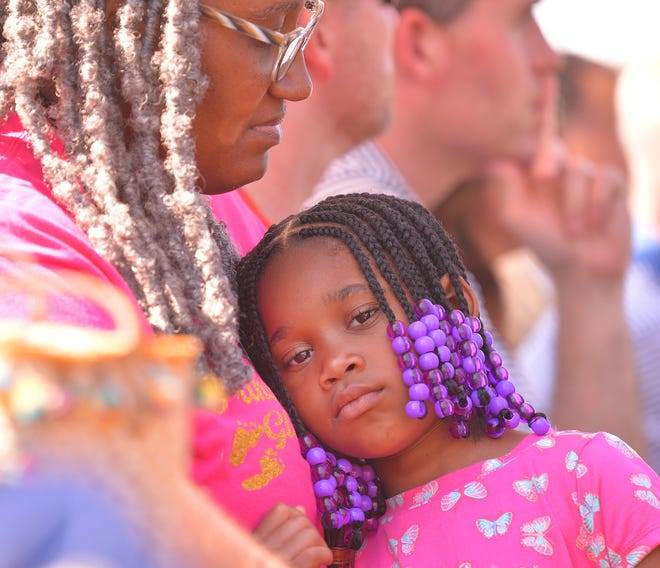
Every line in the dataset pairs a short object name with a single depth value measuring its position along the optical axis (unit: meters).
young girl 2.88
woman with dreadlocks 2.79
